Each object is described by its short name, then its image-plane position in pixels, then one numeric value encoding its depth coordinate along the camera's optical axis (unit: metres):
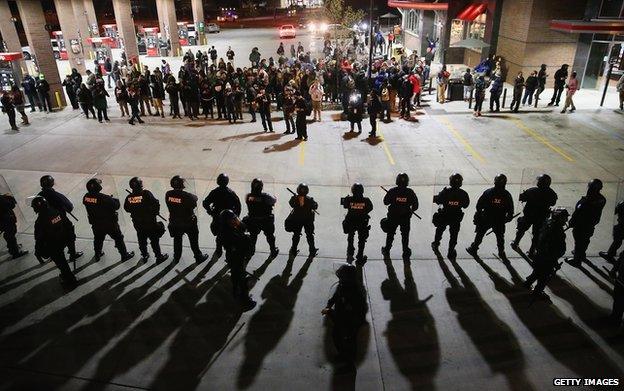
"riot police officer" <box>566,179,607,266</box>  6.57
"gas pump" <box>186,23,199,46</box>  39.06
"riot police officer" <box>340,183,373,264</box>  6.70
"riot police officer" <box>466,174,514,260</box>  6.73
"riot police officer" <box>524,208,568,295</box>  5.63
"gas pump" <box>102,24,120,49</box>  33.12
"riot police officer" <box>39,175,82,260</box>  7.06
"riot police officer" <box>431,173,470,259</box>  6.83
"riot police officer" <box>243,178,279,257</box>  6.82
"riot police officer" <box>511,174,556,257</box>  6.80
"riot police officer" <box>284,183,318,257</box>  6.89
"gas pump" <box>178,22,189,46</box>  38.06
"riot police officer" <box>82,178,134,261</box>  6.79
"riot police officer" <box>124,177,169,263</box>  6.78
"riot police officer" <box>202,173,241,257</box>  6.95
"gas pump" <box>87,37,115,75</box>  25.34
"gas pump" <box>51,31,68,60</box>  30.86
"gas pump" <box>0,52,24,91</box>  18.78
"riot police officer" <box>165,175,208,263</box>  6.73
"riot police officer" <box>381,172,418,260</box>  6.82
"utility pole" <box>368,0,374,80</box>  14.92
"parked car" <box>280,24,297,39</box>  40.50
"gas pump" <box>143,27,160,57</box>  32.88
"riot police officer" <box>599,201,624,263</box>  6.70
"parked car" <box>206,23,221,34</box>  47.84
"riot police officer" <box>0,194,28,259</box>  7.17
